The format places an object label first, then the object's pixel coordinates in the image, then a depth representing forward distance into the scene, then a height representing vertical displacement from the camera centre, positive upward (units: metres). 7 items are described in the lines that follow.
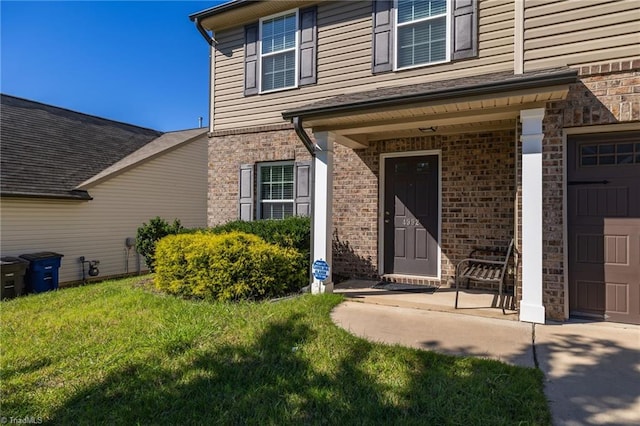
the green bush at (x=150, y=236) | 7.77 -0.47
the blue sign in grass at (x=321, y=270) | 5.10 -0.79
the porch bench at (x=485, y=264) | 4.83 -0.74
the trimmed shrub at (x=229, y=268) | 5.16 -0.82
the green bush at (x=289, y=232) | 5.99 -0.28
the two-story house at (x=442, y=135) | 3.95 +1.32
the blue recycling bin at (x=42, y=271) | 8.55 -1.45
